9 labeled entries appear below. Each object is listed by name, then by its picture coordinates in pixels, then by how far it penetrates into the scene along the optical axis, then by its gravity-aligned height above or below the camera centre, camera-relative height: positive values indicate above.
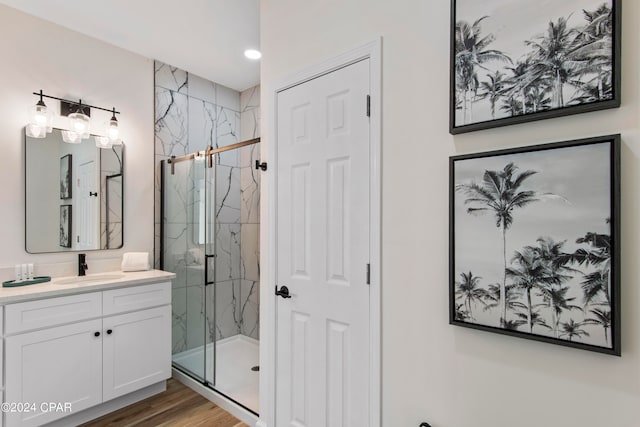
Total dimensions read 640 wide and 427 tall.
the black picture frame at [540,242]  0.95 -0.09
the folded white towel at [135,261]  2.76 -0.40
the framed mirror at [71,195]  2.39 +0.15
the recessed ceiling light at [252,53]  2.89 +1.42
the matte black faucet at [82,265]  2.55 -0.40
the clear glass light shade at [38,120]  2.30 +0.65
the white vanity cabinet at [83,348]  1.95 -0.91
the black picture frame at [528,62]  0.97 +0.50
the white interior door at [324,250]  1.56 -0.19
